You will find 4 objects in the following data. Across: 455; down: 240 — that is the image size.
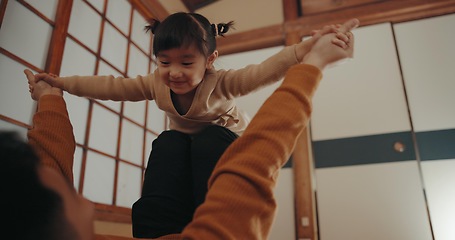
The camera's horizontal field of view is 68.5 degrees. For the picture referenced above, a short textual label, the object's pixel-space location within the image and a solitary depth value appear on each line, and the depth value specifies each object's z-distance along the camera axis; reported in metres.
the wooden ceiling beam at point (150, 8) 2.54
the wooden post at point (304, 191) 2.35
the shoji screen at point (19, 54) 1.39
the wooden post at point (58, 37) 1.63
